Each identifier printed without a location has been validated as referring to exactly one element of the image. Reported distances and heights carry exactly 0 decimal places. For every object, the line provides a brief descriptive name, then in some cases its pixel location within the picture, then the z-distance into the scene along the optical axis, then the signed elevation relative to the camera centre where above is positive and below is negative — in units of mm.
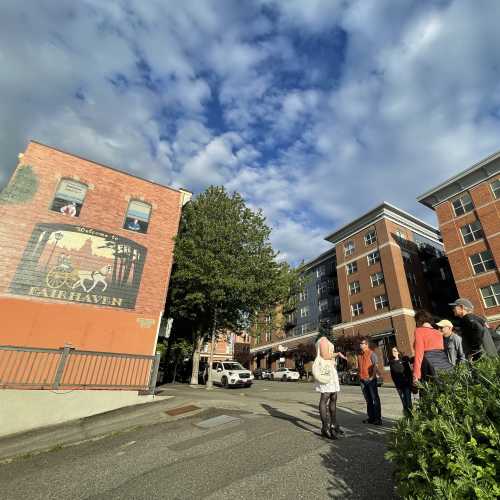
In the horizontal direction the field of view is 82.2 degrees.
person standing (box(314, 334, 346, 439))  5031 -235
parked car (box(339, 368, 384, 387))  26378 +478
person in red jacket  4207 +465
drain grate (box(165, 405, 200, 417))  7900 -880
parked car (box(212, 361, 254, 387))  19406 +189
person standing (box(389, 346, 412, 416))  6293 +153
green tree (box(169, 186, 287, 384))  17531 +6382
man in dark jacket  4316 +814
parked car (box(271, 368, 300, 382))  34312 +568
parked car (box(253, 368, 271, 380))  38512 +668
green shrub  1777 -362
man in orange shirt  6172 +68
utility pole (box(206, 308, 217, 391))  16781 +1177
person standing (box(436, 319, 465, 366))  4730 +668
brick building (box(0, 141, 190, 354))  11812 +4901
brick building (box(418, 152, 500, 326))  25891 +13973
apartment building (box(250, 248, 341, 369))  42125 +9374
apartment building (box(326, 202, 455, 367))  31453 +12290
